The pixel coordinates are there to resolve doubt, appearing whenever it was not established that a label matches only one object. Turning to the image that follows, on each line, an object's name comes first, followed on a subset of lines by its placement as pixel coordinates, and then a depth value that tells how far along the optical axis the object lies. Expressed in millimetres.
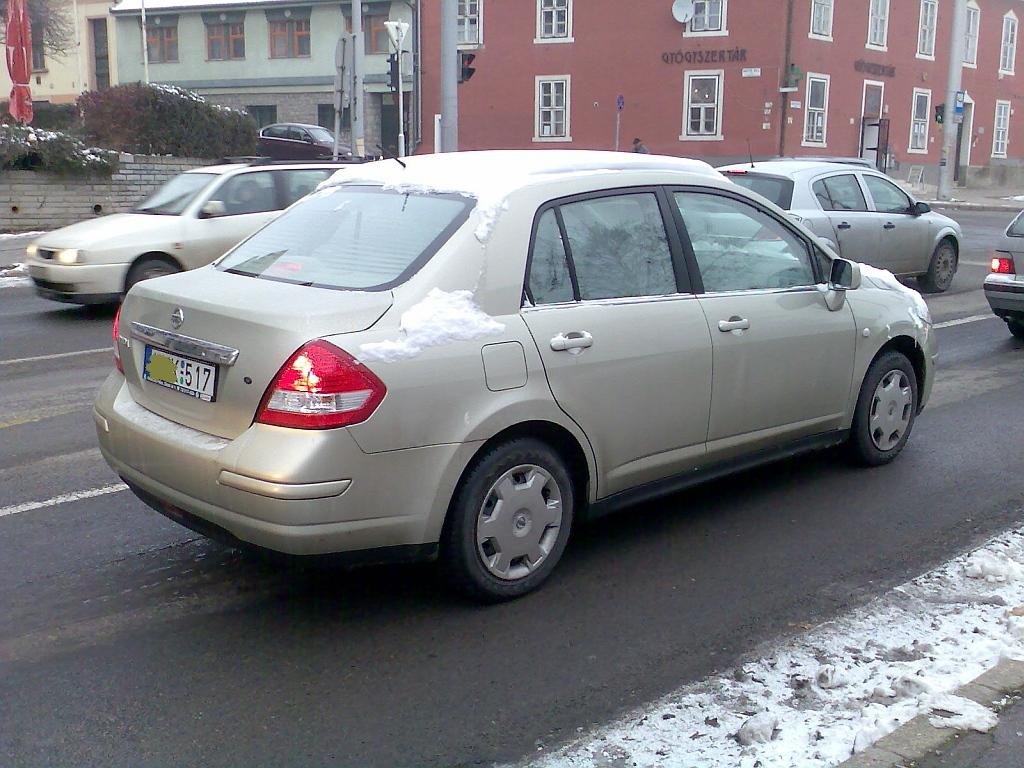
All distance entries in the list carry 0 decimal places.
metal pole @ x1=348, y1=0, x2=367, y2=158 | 19430
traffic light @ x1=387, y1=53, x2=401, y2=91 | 20172
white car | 11500
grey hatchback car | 12461
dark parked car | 29716
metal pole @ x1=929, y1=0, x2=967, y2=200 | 32625
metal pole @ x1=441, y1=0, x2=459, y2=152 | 17141
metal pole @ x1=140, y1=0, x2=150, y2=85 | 49719
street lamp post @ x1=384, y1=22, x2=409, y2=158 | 20172
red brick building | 36750
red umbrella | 20234
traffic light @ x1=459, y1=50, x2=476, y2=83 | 19009
